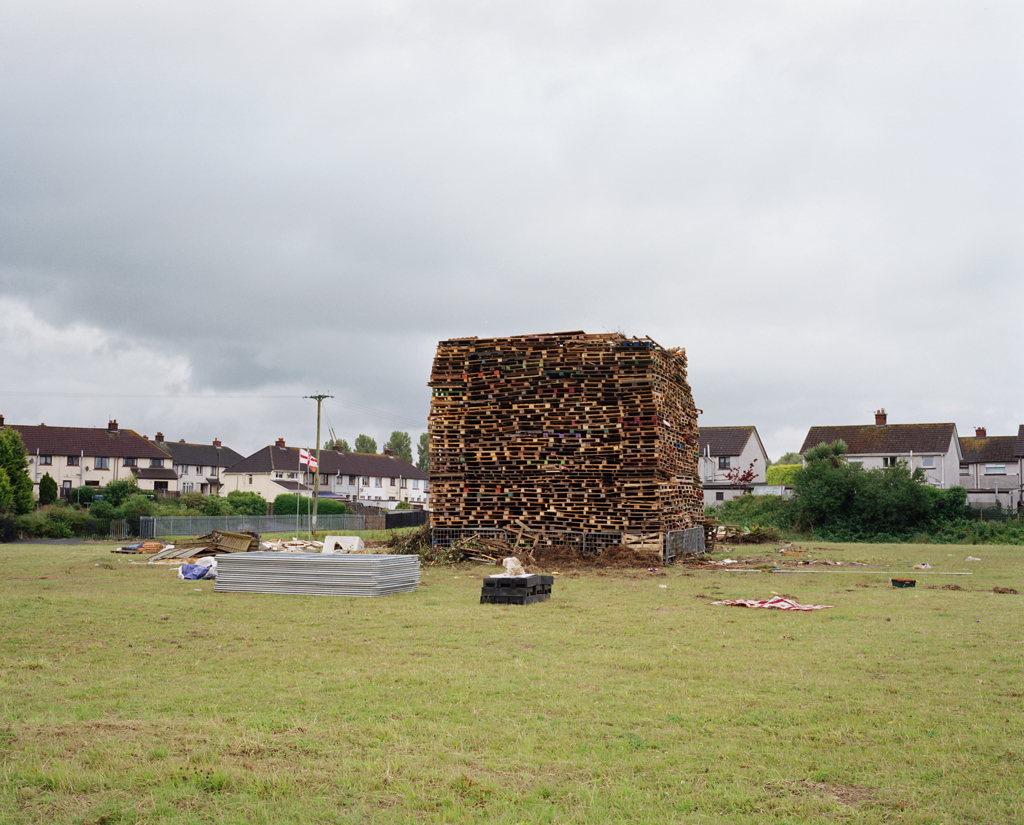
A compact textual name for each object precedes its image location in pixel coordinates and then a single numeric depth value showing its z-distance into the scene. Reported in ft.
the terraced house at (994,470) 203.00
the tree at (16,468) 159.53
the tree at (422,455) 394.54
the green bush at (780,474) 230.52
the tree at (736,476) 212.43
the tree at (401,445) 393.09
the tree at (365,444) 390.83
